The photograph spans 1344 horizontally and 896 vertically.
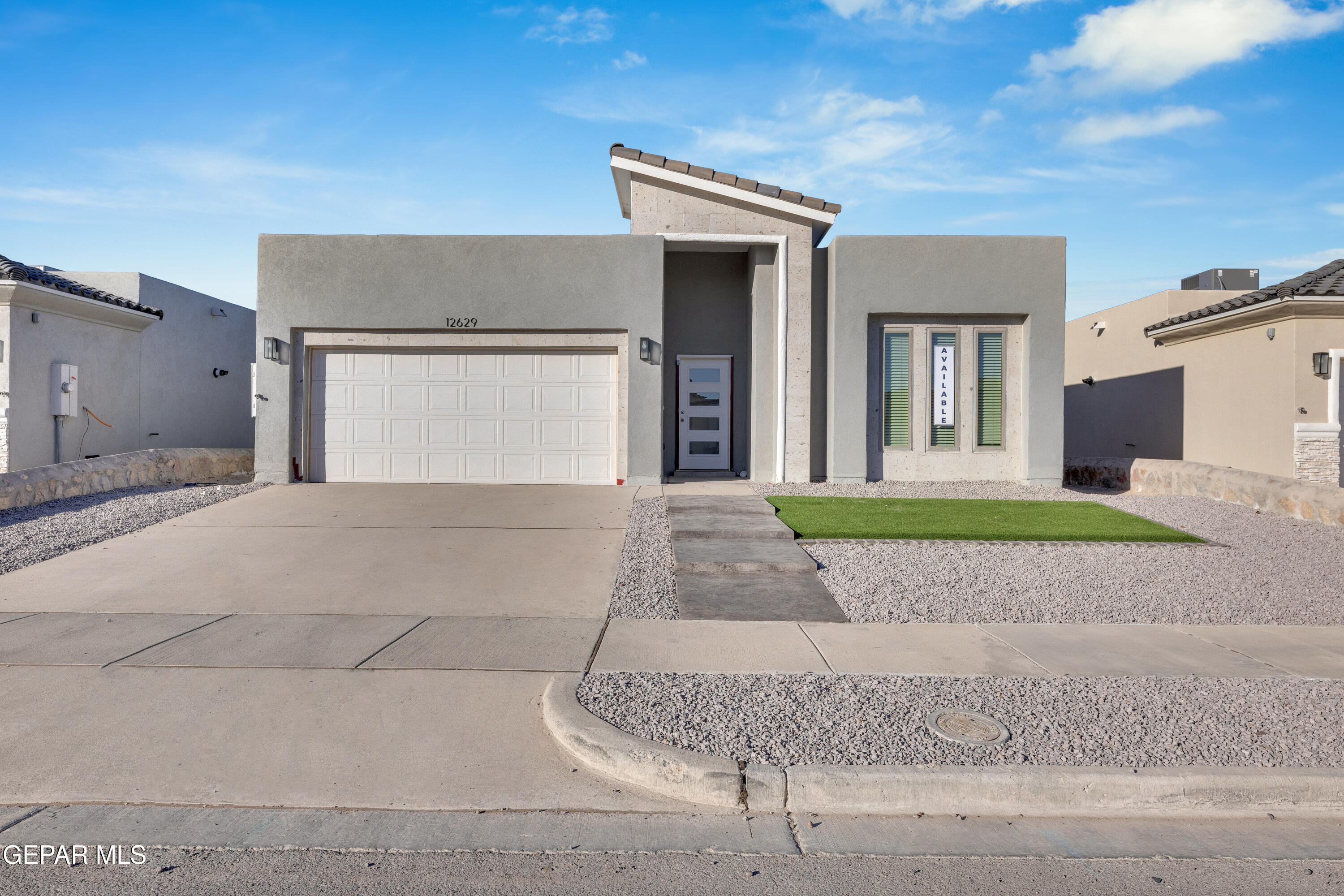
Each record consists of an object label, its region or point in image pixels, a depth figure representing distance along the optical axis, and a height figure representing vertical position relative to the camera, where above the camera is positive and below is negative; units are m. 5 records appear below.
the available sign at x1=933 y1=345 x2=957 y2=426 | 13.70 +0.82
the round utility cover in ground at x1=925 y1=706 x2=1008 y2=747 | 3.83 -1.50
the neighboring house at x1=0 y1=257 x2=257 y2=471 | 13.97 +1.41
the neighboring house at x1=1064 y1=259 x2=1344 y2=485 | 14.38 +1.20
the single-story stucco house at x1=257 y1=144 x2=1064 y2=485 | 13.37 +1.40
